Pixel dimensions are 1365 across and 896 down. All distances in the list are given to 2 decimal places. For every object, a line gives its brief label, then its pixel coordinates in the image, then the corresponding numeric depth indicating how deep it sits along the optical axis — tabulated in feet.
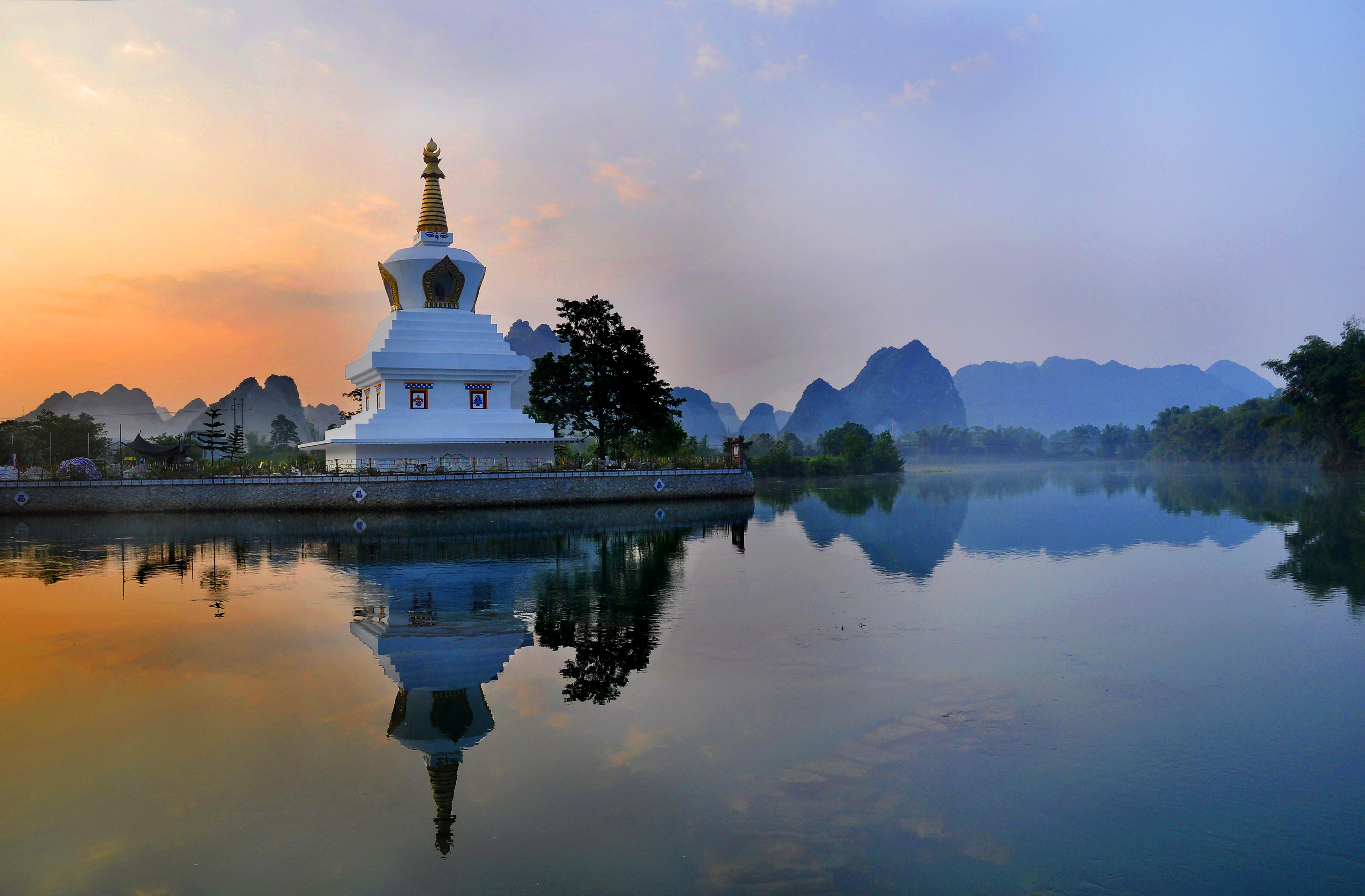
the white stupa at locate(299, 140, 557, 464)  115.14
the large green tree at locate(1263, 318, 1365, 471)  175.01
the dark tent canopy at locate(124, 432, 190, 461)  135.64
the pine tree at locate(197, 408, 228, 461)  148.77
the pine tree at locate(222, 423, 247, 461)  161.07
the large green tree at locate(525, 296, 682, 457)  129.80
